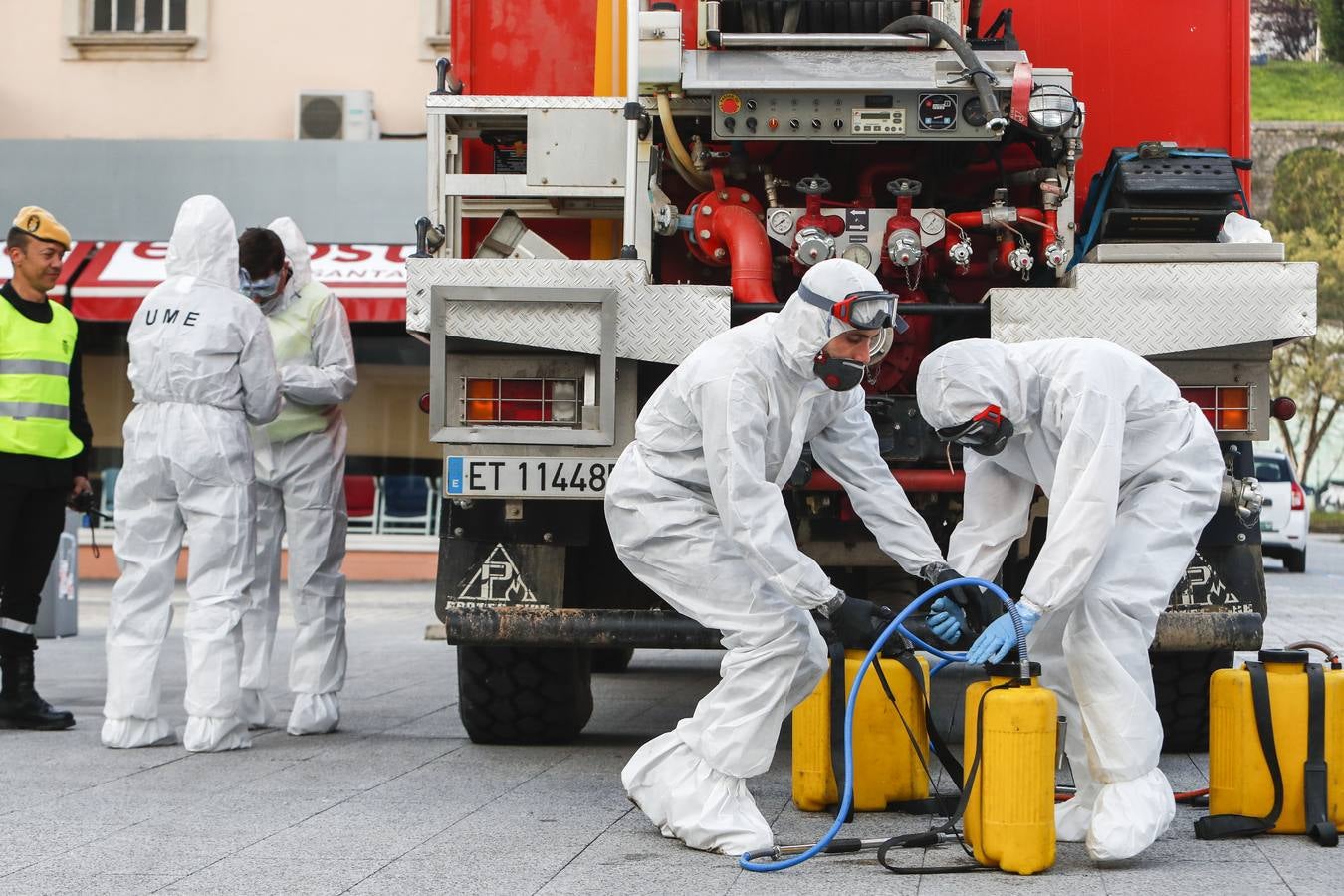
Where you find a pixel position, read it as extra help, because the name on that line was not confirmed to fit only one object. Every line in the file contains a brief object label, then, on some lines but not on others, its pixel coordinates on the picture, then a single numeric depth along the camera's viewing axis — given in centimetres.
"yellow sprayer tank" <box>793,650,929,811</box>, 998
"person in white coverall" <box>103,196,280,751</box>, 1268
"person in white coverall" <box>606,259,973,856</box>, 881
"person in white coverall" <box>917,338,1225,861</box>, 872
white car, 4191
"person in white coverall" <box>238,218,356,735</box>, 1372
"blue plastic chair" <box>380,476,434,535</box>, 3481
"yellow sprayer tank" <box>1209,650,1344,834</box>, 926
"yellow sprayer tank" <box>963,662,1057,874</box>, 837
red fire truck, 1102
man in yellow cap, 1397
